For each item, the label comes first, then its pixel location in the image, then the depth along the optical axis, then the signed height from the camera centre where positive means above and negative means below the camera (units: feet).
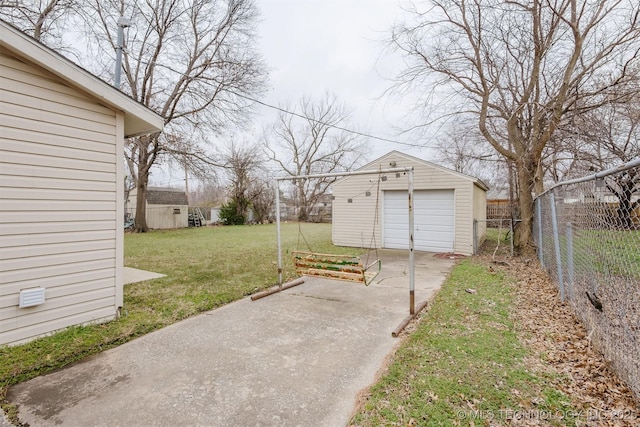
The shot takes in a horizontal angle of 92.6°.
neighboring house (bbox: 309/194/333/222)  88.89 +2.96
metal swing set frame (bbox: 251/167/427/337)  13.07 -2.37
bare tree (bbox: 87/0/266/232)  45.60 +23.65
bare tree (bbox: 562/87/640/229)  23.99 +7.46
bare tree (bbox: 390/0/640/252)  22.22 +13.65
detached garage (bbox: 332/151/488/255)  29.55 +1.20
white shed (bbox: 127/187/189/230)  64.08 +2.80
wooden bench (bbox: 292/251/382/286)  14.51 -2.42
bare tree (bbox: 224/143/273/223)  73.97 +9.86
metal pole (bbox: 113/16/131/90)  22.65 +13.99
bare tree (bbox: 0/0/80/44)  28.25 +19.85
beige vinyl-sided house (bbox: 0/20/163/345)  9.95 +1.08
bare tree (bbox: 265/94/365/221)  90.33 +22.66
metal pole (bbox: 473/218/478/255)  29.07 -1.71
